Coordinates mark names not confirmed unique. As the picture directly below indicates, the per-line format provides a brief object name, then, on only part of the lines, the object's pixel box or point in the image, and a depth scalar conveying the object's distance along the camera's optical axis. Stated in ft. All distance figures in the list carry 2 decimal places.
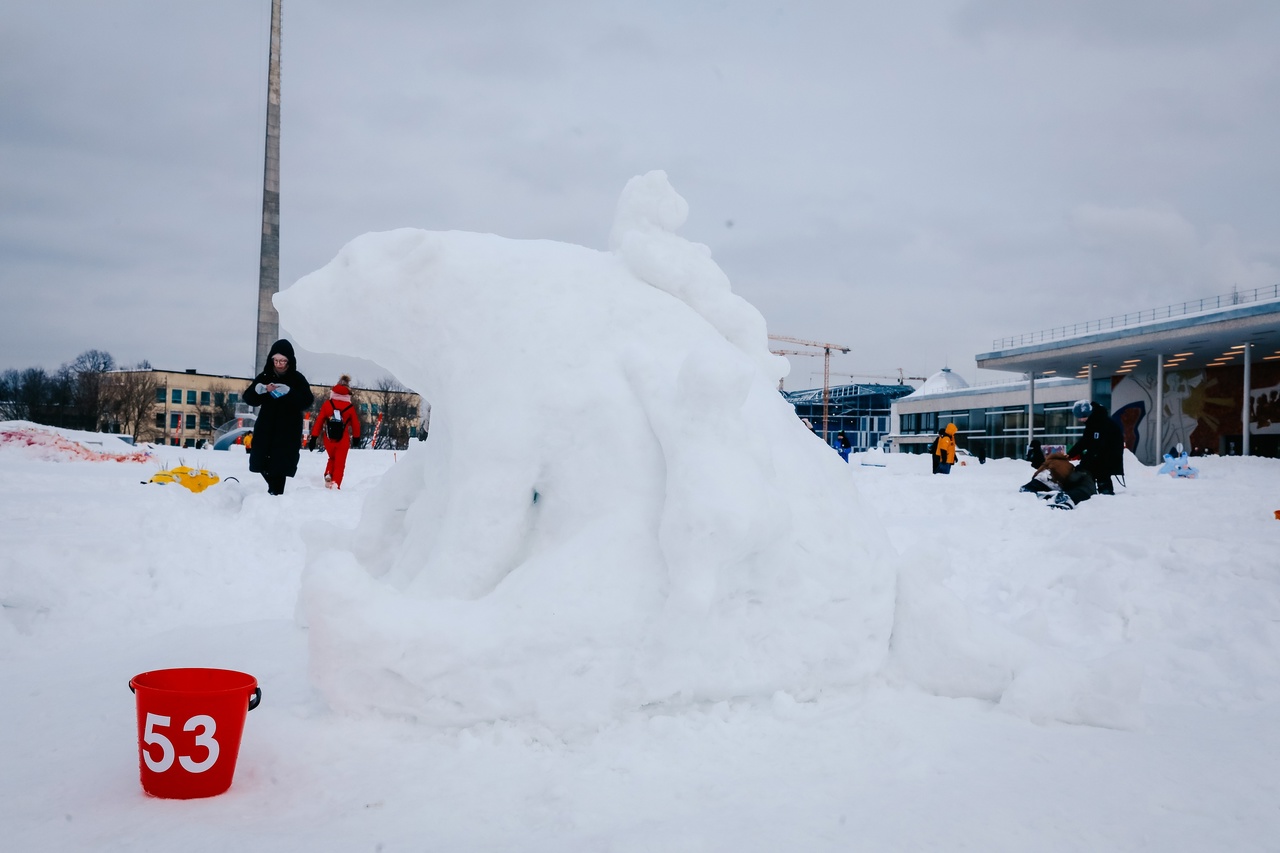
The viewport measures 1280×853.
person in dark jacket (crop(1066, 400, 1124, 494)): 40.04
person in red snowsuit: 32.30
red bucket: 6.98
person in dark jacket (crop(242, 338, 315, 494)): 28.09
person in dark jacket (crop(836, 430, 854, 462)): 67.15
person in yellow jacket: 60.10
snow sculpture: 8.55
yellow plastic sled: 29.30
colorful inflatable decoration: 56.73
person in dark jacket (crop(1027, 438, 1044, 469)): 57.41
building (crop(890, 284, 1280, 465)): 84.53
